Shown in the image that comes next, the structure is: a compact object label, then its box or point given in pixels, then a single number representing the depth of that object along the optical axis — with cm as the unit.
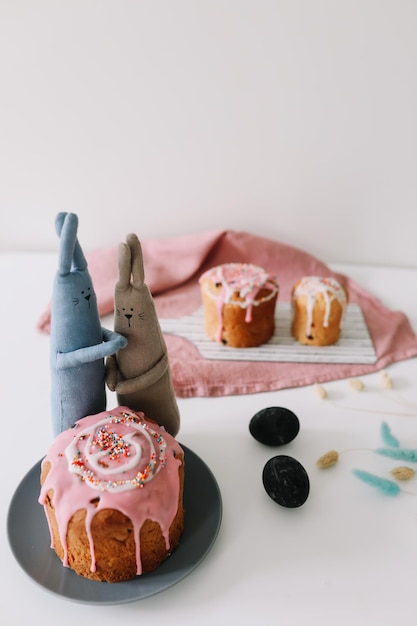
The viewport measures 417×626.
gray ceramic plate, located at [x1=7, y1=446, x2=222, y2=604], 75
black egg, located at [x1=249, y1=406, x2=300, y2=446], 101
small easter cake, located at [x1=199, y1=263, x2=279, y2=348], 132
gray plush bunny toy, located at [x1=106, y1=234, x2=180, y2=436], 86
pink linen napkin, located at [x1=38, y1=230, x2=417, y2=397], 122
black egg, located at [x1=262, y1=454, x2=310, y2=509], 89
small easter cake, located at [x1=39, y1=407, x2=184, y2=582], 76
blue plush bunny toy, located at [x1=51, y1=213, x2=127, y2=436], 83
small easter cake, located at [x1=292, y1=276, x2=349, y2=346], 131
